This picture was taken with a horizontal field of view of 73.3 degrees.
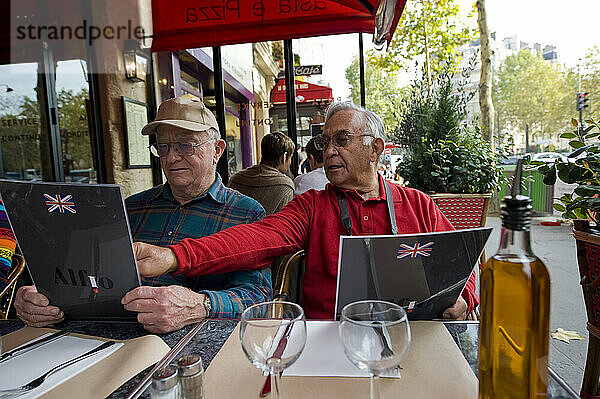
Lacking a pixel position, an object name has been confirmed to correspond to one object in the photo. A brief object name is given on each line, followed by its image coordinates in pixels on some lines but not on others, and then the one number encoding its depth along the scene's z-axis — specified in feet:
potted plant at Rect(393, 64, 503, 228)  10.98
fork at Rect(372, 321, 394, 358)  2.23
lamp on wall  14.35
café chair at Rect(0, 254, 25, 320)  5.92
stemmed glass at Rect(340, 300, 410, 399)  2.24
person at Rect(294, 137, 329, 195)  11.59
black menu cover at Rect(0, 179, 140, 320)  3.34
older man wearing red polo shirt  5.21
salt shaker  2.31
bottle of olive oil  2.20
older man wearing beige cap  5.55
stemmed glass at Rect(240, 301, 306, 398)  2.38
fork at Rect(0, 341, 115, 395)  2.69
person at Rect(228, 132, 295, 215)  10.74
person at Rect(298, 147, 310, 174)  18.26
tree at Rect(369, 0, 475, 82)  30.81
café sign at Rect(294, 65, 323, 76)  17.81
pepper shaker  2.44
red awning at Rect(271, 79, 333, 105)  17.99
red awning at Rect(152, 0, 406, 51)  10.55
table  2.66
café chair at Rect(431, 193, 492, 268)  10.84
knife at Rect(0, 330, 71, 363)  3.29
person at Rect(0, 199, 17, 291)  6.31
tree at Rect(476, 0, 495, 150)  24.73
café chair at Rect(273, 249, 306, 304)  5.84
